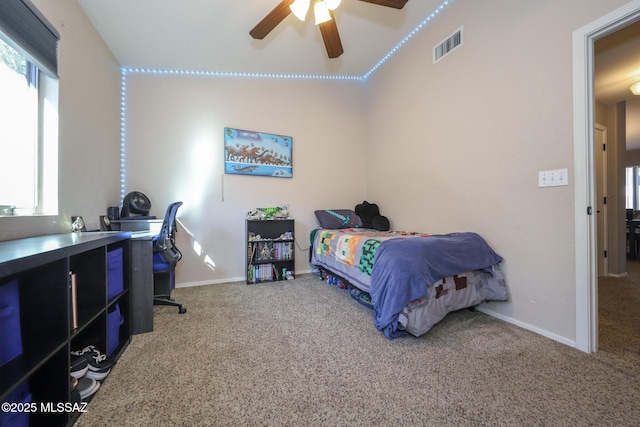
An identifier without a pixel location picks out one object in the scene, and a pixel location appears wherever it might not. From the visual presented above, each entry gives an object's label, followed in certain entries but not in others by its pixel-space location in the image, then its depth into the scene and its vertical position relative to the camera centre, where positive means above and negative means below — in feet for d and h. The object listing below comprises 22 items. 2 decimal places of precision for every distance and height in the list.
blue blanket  5.56 -1.28
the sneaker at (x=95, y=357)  4.41 -2.61
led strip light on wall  9.29 +5.93
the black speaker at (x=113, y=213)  8.27 +0.07
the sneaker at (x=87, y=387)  3.95 -2.80
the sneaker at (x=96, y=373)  4.31 -2.78
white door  11.29 +0.77
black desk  6.04 -1.67
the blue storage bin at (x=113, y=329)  4.98 -2.39
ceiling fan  6.04 +5.12
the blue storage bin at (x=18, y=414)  2.84 -2.34
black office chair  7.26 -1.04
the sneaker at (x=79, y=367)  3.94 -2.47
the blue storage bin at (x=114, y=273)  5.21 -1.27
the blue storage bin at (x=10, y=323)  2.89 -1.30
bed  5.63 -1.59
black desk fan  8.85 +0.36
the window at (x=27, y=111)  4.84 +2.30
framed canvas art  10.80 +2.76
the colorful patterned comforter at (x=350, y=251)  7.22 -1.27
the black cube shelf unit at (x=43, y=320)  2.82 -1.50
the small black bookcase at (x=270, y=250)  10.59 -1.58
